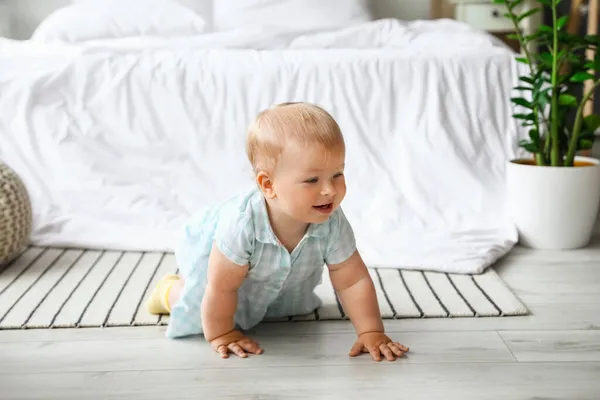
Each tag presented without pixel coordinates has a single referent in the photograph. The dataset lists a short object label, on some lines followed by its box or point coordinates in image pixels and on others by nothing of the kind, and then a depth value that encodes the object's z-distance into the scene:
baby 1.17
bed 2.28
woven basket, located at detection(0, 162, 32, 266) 1.81
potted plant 1.98
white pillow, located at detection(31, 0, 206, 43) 2.88
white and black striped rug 1.51
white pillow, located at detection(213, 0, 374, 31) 3.32
